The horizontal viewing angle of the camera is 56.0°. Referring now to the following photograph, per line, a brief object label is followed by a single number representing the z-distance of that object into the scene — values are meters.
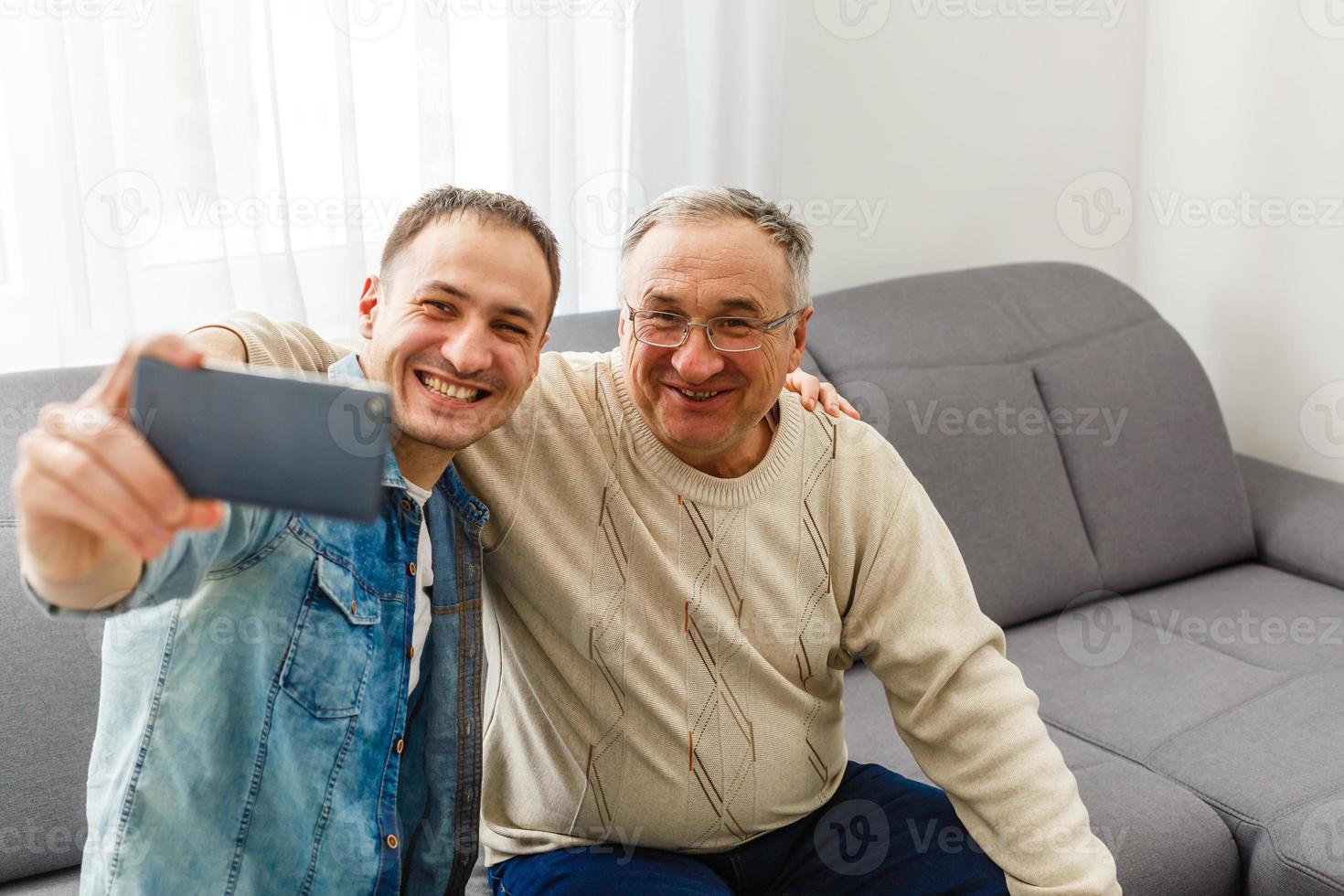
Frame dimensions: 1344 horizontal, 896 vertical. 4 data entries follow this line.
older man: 1.47
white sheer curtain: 1.84
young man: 1.14
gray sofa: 1.61
